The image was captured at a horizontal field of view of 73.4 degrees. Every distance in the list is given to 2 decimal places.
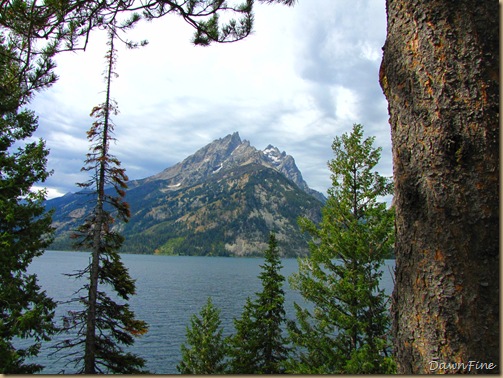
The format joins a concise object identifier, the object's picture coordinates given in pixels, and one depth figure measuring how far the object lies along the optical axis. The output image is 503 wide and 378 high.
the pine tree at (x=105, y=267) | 11.90
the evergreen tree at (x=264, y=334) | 14.98
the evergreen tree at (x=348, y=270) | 9.79
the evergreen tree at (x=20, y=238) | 9.64
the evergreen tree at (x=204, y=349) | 19.17
